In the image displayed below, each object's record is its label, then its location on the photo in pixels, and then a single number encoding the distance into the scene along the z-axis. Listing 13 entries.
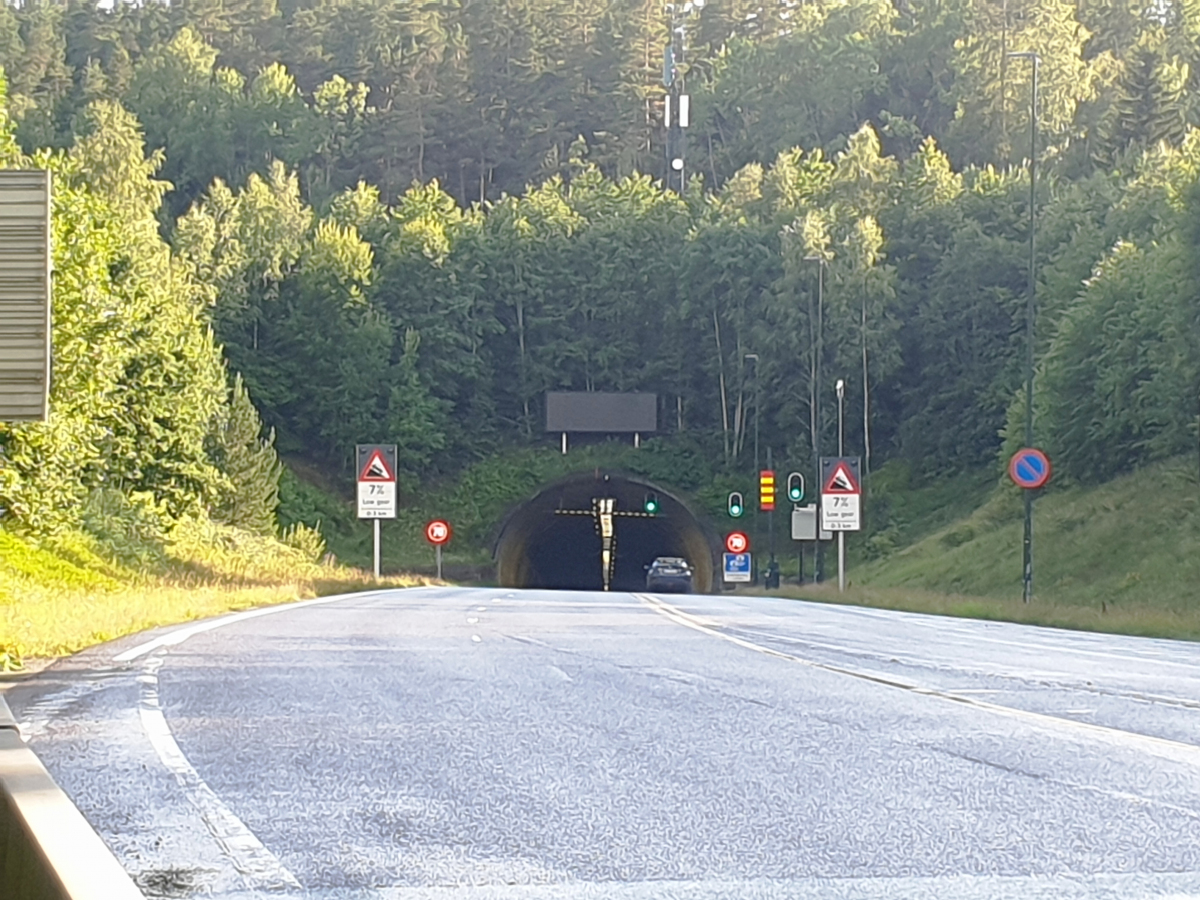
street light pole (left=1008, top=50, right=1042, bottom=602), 37.88
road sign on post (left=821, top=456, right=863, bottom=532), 45.84
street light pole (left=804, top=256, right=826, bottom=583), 59.44
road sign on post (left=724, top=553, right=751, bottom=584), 68.38
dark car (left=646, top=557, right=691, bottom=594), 69.62
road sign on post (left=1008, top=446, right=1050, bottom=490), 34.50
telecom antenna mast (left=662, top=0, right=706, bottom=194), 112.54
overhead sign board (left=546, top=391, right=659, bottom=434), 83.94
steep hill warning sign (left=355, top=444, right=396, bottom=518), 43.72
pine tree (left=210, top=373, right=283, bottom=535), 65.69
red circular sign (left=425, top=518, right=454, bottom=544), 58.97
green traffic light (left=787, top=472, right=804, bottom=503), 55.04
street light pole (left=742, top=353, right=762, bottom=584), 78.06
